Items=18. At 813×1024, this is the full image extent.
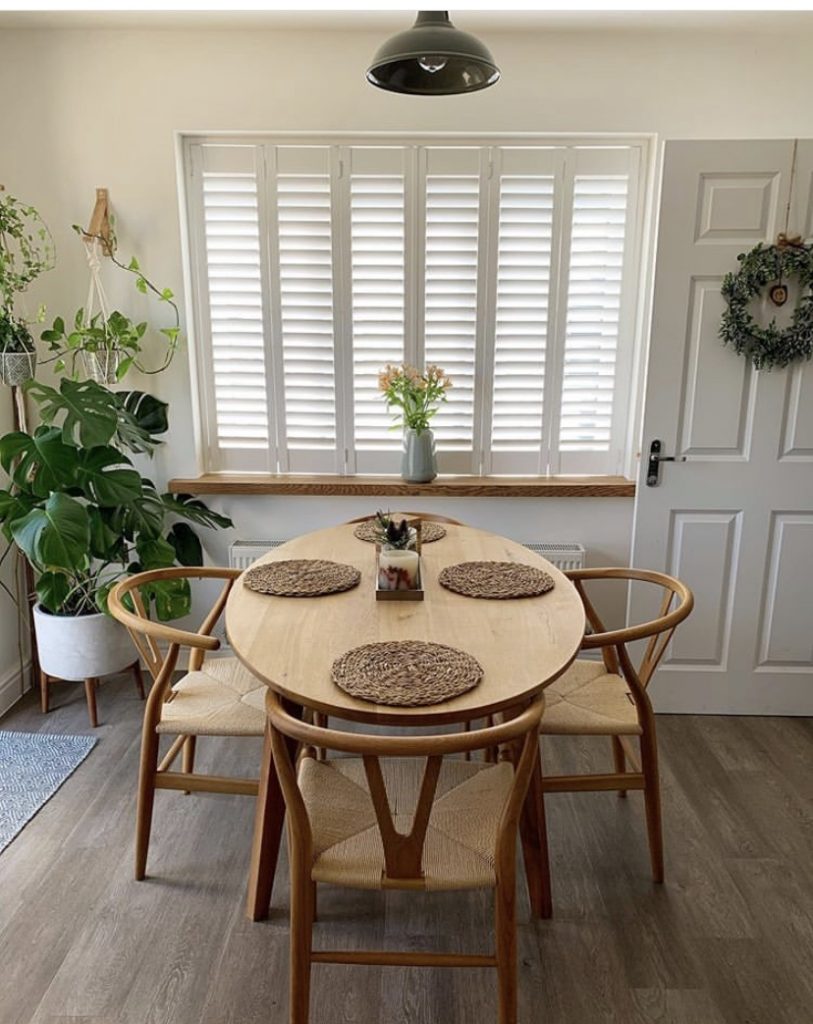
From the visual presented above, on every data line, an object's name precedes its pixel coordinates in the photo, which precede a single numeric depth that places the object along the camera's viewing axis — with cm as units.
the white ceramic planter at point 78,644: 271
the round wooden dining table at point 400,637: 145
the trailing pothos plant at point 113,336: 271
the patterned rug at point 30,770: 226
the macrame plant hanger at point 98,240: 277
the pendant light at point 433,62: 157
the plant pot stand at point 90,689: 276
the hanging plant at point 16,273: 256
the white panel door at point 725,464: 252
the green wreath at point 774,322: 250
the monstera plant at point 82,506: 236
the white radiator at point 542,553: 300
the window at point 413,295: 289
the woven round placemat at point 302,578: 199
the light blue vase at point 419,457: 297
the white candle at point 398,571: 196
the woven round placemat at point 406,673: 145
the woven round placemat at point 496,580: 199
